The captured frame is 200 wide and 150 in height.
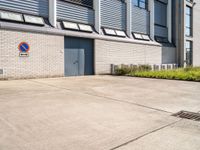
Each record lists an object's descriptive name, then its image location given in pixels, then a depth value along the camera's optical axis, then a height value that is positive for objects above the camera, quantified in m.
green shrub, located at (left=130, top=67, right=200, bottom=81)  11.12 -0.29
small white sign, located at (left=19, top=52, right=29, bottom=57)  10.16 +0.88
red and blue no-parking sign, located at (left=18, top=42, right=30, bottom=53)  10.11 +1.25
